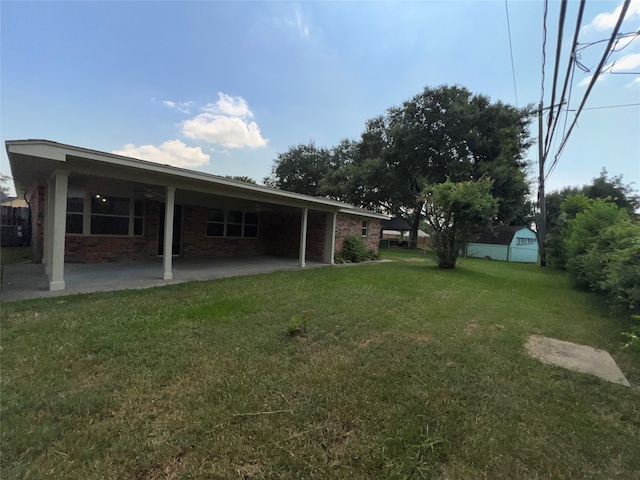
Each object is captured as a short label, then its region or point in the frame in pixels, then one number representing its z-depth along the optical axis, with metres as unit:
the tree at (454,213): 10.71
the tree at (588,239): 7.12
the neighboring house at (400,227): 30.34
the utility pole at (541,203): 13.95
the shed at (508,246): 21.86
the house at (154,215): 5.30
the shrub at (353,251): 12.66
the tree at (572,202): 12.65
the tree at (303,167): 29.53
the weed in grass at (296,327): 3.76
